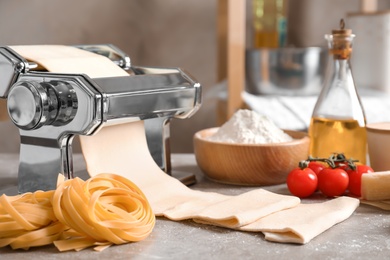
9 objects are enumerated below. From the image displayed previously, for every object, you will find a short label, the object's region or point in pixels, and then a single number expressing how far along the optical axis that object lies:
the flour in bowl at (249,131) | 1.19
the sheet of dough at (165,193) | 0.90
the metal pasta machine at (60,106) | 0.96
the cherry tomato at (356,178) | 1.09
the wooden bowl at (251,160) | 1.16
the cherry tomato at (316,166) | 1.13
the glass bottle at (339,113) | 1.22
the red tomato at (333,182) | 1.08
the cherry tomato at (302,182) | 1.08
